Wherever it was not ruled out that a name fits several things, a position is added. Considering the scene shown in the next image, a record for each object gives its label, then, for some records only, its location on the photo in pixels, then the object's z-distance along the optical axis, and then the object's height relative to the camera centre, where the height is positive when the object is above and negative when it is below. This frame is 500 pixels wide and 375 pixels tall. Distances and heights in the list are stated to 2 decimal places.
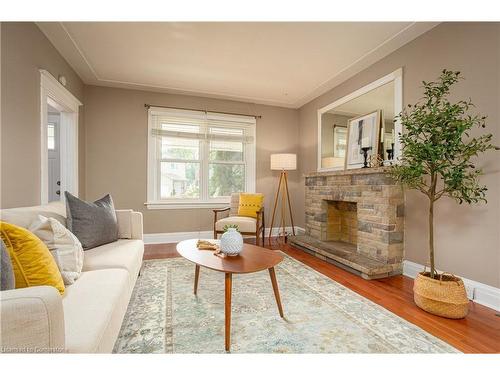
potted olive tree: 1.81 +0.14
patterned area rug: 1.46 -1.00
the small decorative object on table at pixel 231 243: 1.83 -0.47
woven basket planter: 1.79 -0.87
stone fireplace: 2.61 -0.51
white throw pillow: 1.35 -0.38
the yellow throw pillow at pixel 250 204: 3.98 -0.37
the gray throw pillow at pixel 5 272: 0.86 -0.34
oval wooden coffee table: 1.49 -0.57
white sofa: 0.71 -0.57
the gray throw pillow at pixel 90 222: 1.90 -0.35
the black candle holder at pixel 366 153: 3.05 +0.39
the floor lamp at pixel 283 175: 4.26 +0.15
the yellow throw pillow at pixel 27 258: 1.03 -0.35
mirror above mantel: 2.87 +0.82
